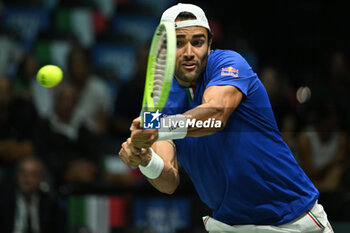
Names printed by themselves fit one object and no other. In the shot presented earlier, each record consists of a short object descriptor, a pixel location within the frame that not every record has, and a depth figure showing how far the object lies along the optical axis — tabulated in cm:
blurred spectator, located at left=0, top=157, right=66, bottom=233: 1250
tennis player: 687
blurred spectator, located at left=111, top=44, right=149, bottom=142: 1395
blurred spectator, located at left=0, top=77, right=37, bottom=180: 1386
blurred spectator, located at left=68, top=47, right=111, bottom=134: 1424
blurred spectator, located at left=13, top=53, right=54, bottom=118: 1459
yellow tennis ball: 765
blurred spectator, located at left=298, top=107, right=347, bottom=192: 1293
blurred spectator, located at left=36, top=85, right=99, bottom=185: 1349
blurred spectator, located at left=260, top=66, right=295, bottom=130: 1349
